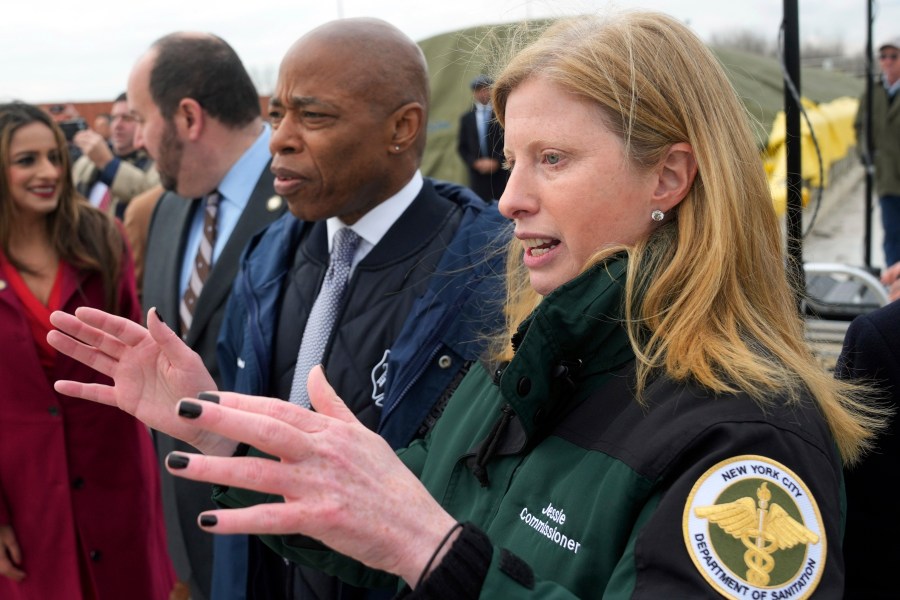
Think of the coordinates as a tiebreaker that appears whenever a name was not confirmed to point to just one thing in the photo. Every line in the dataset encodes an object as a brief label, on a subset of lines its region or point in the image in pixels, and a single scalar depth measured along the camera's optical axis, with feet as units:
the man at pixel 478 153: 29.68
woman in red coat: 9.57
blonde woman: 3.60
